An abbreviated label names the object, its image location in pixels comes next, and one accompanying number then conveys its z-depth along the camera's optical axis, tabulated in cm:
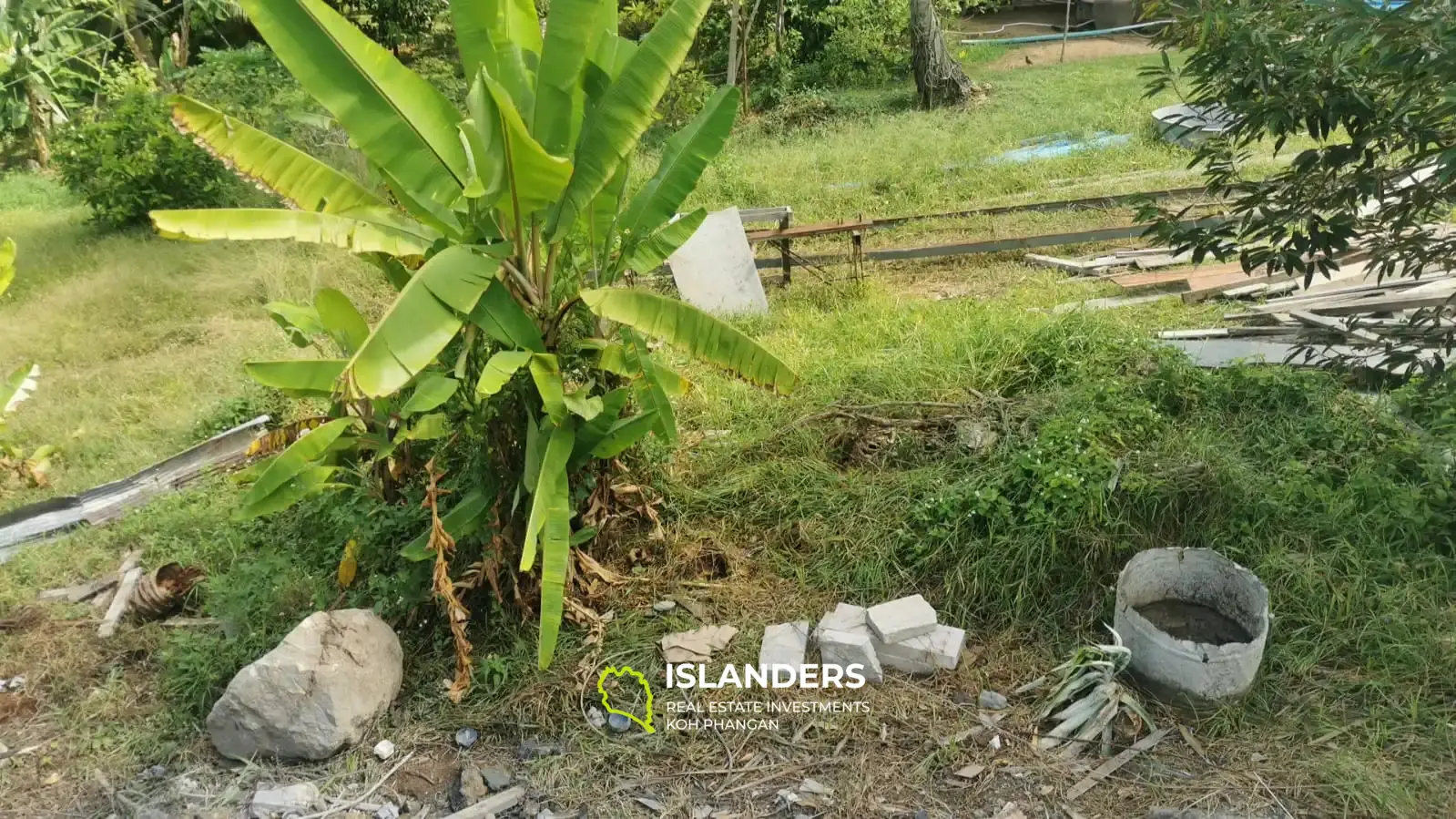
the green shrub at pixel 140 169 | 938
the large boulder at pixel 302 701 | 323
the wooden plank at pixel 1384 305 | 545
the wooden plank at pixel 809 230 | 734
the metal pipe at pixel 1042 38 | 1587
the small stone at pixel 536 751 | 331
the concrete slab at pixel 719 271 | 721
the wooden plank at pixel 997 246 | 777
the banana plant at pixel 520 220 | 293
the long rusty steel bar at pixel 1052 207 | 859
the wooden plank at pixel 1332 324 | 490
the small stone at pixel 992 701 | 337
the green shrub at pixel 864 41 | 1449
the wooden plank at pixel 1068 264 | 725
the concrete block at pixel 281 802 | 311
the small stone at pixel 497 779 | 318
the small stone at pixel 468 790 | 312
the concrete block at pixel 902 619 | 351
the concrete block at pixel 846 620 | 359
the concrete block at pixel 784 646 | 354
